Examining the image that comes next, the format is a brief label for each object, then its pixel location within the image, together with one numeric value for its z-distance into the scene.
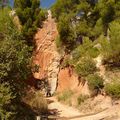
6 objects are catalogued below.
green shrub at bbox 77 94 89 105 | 24.93
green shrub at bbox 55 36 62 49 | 32.50
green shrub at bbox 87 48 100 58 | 28.02
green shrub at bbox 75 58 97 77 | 26.02
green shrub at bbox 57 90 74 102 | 26.82
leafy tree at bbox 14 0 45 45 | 32.38
